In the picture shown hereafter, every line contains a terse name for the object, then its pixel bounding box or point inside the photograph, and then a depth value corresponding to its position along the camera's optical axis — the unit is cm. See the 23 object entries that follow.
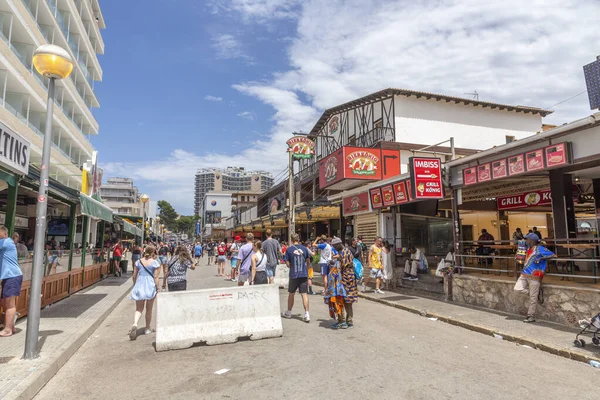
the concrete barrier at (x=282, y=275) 1477
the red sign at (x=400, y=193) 1368
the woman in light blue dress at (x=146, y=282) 734
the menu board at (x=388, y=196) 1463
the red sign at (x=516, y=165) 902
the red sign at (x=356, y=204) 1692
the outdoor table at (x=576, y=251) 1008
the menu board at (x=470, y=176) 1052
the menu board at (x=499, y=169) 948
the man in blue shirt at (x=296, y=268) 854
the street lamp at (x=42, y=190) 545
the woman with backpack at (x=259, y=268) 929
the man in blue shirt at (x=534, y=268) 804
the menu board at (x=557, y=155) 812
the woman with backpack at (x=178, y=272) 779
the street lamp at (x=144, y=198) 2664
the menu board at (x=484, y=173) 1001
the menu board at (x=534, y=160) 859
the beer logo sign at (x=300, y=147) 2272
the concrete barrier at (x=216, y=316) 636
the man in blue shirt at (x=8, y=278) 669
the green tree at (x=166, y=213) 10531
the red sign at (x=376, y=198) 1552
